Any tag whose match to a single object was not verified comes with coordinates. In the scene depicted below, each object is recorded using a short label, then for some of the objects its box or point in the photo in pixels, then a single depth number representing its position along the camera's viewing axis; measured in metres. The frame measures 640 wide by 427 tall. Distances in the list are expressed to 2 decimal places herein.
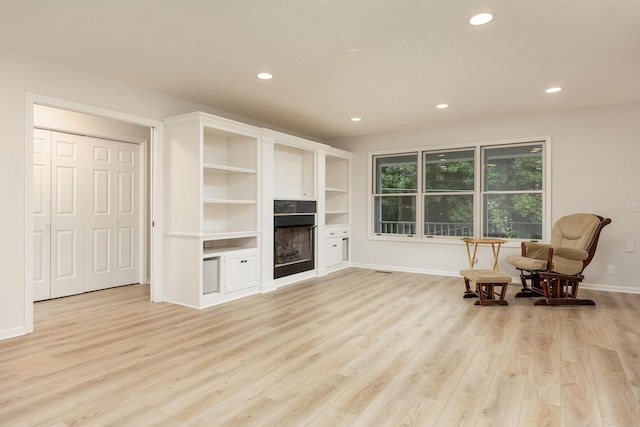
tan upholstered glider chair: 4.22
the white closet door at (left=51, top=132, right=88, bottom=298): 4.57
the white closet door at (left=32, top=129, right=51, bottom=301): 4.39
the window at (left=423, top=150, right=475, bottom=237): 5.96
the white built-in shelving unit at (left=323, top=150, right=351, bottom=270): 6.52
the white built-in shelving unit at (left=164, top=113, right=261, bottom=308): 4.13
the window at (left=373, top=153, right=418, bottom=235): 6.46
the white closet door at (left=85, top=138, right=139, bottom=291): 4.94
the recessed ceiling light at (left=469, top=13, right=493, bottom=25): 2.59
